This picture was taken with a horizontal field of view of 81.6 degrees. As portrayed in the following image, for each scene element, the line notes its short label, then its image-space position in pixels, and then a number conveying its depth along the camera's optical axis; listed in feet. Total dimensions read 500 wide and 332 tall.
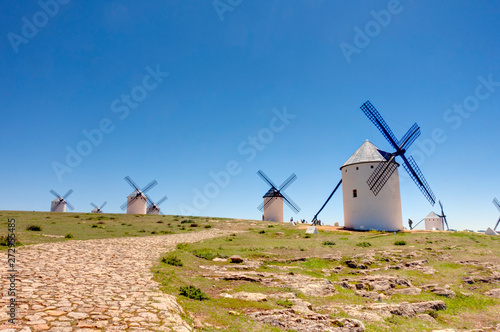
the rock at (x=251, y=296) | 27.69
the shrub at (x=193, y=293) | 26.20
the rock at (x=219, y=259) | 49.90
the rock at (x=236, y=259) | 48.21
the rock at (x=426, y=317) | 27.78
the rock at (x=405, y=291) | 35.17
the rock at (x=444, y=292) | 35.04
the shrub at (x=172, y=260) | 41.63
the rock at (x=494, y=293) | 36.55
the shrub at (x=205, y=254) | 51.80
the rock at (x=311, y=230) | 99.52
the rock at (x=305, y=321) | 21.66
